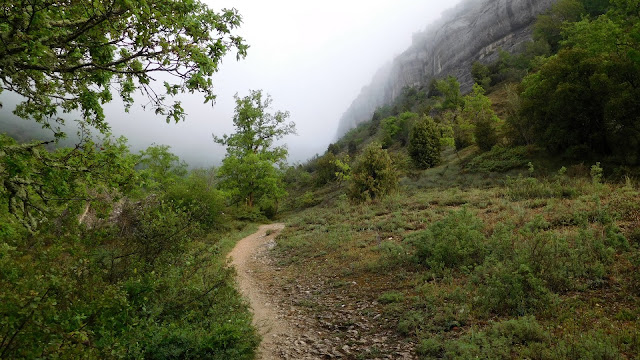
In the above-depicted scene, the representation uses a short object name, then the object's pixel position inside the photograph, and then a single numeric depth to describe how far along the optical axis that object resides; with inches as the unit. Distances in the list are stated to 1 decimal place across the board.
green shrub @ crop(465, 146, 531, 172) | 875.4
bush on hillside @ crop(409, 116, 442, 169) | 1311.5
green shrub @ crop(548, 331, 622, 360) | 152.0
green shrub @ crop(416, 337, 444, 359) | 193.3
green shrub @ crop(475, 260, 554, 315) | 215.3
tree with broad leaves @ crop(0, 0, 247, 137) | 125.1
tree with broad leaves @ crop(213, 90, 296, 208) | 1134.0
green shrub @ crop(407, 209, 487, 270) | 312.7
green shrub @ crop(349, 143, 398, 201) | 812.6
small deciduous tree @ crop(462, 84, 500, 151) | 1147.3
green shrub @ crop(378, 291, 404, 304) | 280.5
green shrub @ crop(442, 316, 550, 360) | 171.9
